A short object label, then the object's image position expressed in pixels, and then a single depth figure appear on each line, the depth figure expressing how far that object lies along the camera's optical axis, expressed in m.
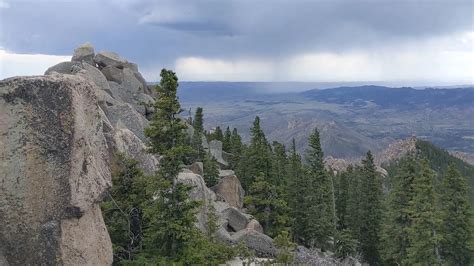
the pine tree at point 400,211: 42.88
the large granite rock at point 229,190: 42.28
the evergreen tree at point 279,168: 49.51
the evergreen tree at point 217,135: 82.04
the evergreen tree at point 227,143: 70.54
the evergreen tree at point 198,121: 69.69
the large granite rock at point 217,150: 60.81
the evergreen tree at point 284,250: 22.91
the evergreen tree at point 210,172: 45.66
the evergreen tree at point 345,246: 44.59
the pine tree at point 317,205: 45.47
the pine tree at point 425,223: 36.97
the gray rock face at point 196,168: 40.47
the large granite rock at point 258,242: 31.00
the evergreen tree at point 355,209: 54.03
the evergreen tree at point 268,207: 36.44
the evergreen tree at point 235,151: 61.37
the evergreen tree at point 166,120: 20.50
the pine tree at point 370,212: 52.62
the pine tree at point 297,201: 46.41
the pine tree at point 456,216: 42.66
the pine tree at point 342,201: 59.28
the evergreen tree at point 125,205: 20.92
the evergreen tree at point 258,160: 43.81
